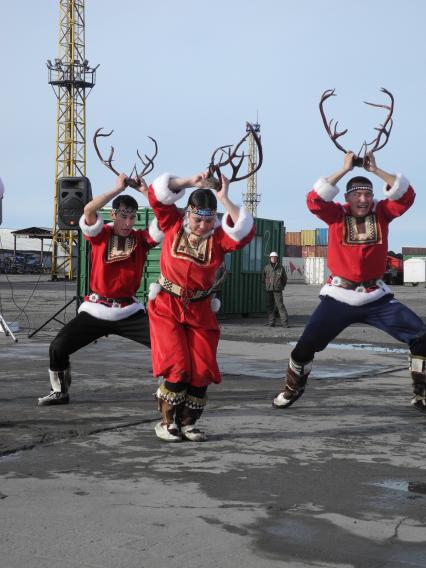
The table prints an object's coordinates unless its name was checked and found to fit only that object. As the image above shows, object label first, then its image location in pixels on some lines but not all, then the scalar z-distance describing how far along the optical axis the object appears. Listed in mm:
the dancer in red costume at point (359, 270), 6898
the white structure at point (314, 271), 59906
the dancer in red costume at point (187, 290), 5949
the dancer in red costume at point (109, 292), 7180
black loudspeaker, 13773
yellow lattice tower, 54188
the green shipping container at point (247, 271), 20656
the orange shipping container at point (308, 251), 79750
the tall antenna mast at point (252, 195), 101688
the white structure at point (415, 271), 53356
